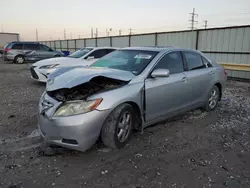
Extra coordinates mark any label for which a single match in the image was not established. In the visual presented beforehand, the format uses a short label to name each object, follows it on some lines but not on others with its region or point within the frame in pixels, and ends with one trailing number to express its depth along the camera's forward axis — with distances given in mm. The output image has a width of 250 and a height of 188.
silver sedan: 2859
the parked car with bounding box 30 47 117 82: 8094
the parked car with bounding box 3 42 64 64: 16922
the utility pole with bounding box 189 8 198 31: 40844
